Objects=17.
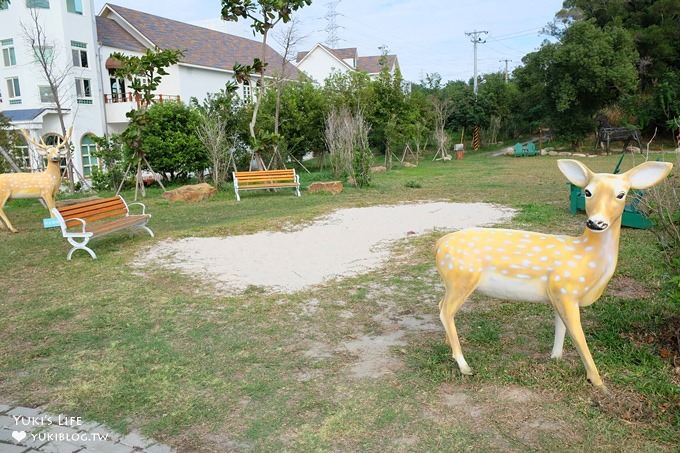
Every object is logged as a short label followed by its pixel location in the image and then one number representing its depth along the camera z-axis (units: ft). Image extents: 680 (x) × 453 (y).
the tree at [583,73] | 75.56
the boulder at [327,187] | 45.27
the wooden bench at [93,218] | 23.20
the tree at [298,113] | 64.18
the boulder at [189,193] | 44.24
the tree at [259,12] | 46.93
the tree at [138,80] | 44.68
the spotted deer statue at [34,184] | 30.91
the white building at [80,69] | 70.13
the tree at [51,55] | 67.25
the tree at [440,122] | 86.53
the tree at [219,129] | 49.67
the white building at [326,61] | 134.31
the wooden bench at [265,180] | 44.77
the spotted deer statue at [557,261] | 10.23
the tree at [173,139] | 54.54
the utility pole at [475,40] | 142.47
